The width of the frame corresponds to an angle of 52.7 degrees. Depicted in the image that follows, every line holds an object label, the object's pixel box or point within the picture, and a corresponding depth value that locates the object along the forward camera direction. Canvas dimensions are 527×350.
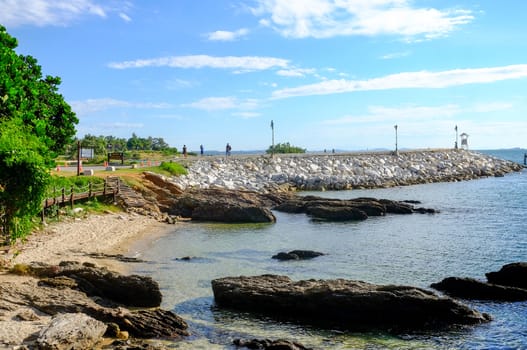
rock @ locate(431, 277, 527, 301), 17.58
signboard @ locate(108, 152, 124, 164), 58.29
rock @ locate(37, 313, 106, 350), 11.86
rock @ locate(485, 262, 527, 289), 19.02
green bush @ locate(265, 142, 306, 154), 101.61
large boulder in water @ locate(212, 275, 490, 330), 15.11
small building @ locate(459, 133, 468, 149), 111.19
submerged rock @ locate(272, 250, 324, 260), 24.59
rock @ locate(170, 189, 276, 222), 37.34
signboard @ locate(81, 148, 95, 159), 51.53
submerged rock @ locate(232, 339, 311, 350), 13.06
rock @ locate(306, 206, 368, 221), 38.56
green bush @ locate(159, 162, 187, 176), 52.81
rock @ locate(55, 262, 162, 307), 16.69
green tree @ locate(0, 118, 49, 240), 15.77
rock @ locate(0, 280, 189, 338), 14.24
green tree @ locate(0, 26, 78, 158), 19.06
